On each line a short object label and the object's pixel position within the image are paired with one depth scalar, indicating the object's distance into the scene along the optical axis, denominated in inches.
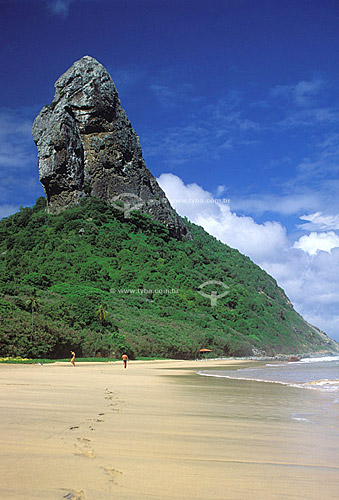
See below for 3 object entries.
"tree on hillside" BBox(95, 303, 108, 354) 2053.4
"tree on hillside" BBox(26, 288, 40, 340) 1649.1
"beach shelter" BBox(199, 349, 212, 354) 2626.7
